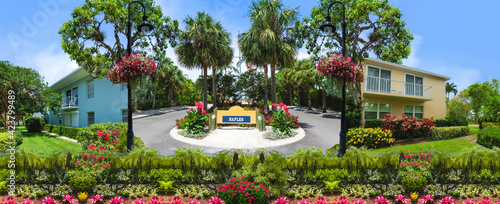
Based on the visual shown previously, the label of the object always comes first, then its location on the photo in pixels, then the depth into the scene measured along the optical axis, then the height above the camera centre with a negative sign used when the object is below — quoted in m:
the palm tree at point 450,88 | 66.34 +3.13
